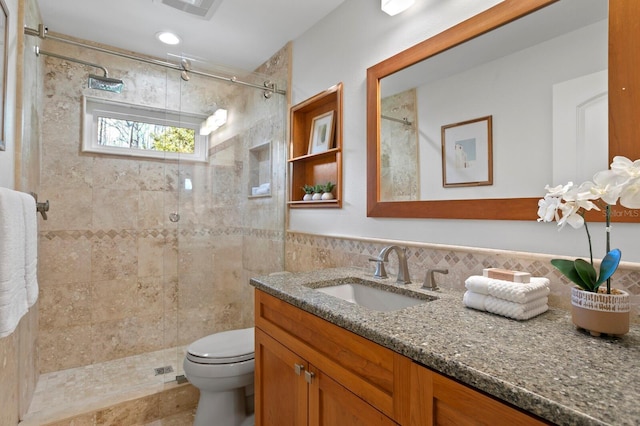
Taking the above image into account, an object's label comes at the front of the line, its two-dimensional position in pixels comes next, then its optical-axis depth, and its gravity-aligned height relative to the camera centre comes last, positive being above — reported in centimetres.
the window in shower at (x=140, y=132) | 221 +64
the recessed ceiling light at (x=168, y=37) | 229 +129
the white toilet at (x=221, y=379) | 165 -87
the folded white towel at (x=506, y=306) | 89 -27
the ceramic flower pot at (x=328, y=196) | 196 +10
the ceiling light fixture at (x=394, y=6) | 145 +96
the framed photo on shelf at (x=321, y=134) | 201 +52
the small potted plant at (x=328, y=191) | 196 +14
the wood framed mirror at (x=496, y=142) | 88 +37
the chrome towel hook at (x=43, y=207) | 181 +3
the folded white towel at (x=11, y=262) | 91 -15
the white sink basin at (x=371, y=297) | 131 -37
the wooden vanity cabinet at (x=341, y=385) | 65 -46
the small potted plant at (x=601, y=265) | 69 -13
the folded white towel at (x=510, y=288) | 89 -22
